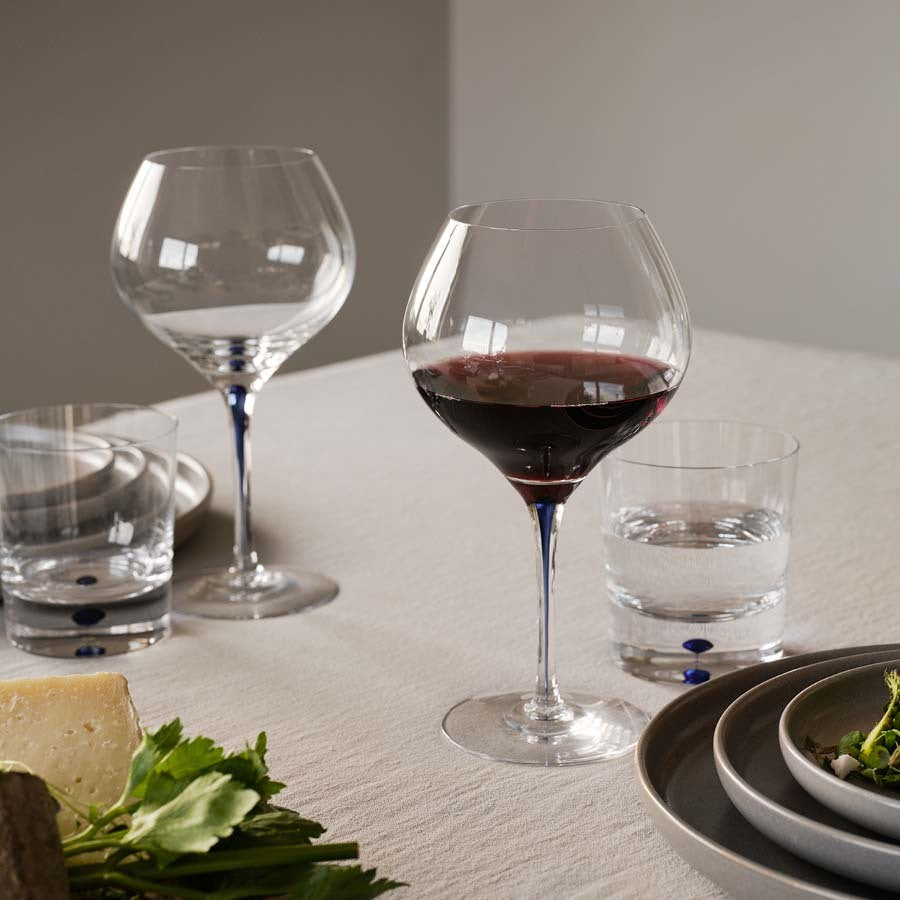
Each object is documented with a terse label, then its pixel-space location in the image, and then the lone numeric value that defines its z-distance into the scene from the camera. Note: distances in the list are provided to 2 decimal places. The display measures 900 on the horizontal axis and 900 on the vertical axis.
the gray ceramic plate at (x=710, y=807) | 1.03
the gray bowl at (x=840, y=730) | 1.04
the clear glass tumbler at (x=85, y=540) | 1.26
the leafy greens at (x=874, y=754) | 1.07
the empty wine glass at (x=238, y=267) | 1.34
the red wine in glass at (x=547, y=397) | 1.16
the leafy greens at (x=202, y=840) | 0.99
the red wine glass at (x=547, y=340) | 1.14
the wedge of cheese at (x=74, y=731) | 1.06
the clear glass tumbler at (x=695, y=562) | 1.24
